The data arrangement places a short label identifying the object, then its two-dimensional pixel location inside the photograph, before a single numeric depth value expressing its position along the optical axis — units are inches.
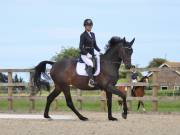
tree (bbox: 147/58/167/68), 4688.5
